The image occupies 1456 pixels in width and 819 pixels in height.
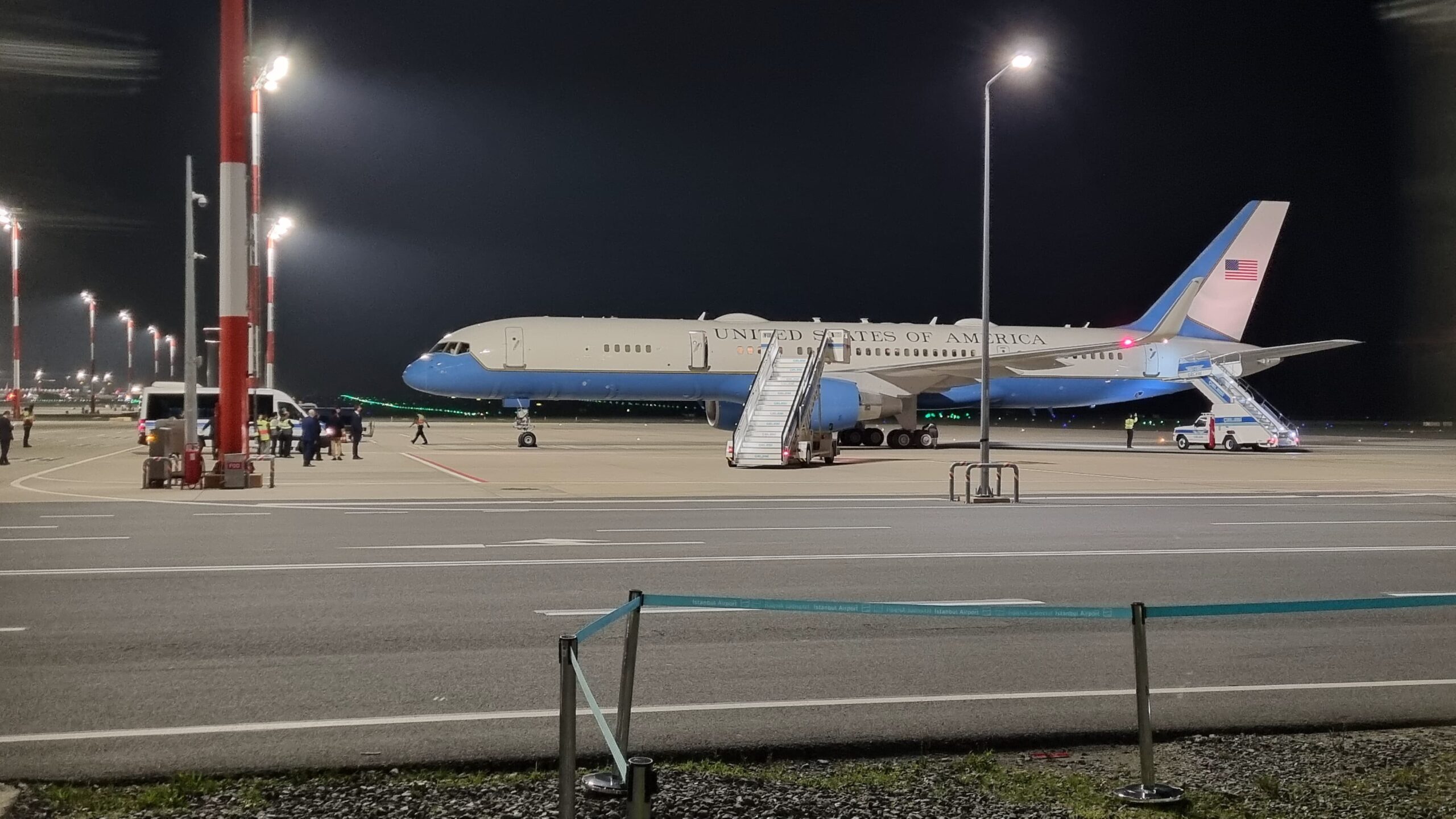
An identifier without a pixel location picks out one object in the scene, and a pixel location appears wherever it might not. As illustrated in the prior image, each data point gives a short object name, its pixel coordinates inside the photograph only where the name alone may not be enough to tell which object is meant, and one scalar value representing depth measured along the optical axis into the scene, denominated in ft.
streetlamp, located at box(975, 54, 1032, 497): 80.92
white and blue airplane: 139.44
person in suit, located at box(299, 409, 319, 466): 108.99
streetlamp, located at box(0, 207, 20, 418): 147.74
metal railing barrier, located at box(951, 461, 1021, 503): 71.87
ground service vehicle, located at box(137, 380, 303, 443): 148.05
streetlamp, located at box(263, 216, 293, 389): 142.12
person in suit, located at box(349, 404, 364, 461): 122.01
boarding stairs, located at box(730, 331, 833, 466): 110.11
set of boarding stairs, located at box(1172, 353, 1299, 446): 149.59
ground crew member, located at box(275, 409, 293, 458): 130.82
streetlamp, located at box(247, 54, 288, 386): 90.43
